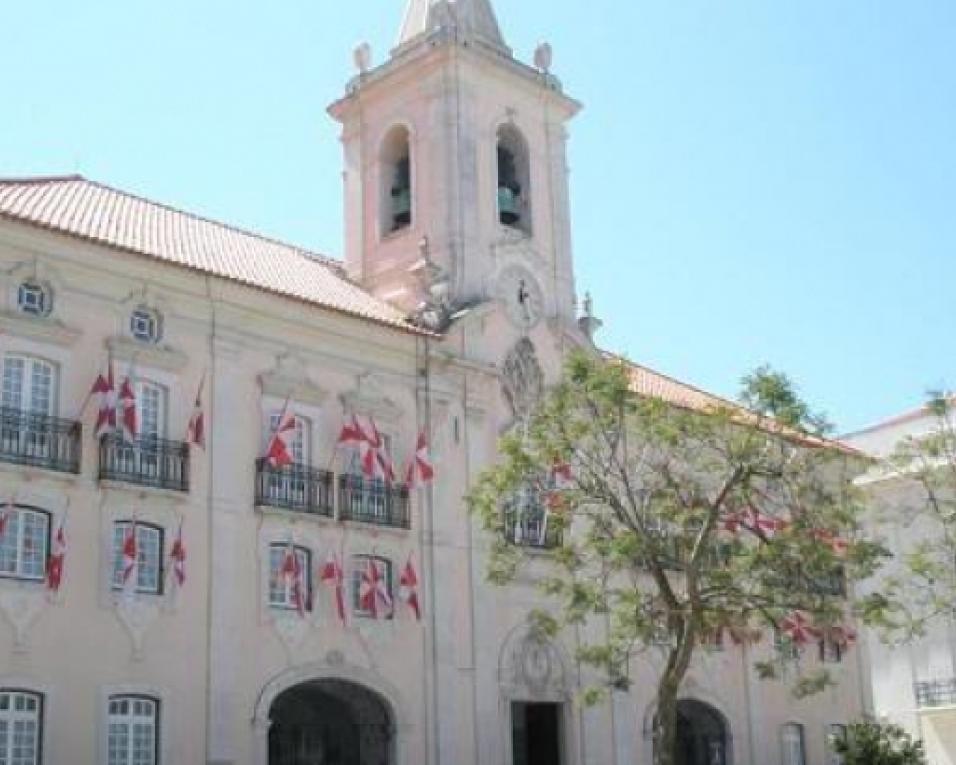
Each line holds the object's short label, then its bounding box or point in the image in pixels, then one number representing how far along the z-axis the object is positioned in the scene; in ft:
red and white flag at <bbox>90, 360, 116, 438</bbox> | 80.53
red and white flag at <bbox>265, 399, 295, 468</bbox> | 88.02
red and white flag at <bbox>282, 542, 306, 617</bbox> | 88.48
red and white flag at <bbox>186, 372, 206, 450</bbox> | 85.66
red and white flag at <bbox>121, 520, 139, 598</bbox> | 80.33
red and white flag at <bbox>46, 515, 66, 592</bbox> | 76.79
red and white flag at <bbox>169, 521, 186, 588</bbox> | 82.89
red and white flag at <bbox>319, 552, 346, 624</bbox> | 89.92
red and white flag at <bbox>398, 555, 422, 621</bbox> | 94.63
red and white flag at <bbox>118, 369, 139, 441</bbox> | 81.51
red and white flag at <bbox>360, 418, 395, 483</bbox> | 93.91
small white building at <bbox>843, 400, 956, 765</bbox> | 143.84
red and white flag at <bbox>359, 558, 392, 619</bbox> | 92.58
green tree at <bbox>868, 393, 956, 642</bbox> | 99.40
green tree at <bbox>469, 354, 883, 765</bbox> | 81.87
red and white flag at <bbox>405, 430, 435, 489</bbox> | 96.84
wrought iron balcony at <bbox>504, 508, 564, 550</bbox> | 103.09
